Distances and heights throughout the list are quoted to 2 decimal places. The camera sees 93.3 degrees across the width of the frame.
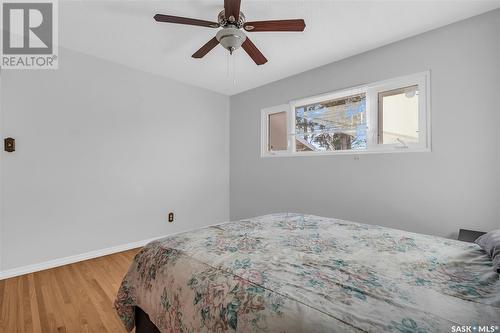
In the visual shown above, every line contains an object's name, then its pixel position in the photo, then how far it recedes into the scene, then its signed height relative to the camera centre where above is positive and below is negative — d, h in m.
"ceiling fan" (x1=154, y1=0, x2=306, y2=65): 1.60 +0.98
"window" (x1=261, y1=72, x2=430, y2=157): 2.33 +0.52
